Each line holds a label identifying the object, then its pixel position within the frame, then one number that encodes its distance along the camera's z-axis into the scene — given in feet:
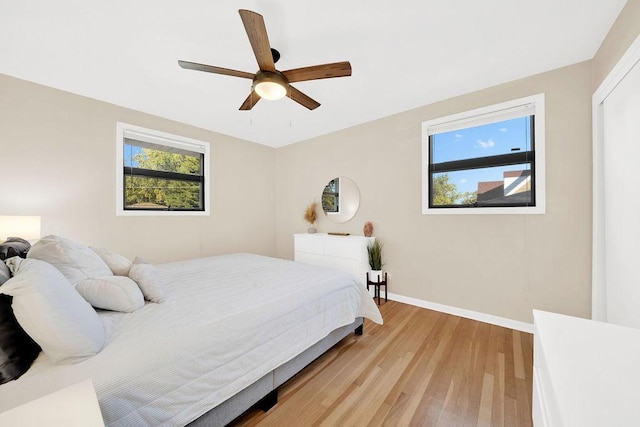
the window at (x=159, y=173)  9.88
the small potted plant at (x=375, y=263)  10.24
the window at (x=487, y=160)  7.71
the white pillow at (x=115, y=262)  5.38
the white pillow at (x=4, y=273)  3.36
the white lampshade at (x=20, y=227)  6.61
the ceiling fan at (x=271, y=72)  5.07
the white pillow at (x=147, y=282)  4.96
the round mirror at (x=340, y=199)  11.92
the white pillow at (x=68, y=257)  4.35
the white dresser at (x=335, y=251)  10.34
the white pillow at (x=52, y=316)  2.85
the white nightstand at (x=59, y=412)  1.78
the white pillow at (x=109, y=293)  4.30
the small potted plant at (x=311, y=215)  13.11
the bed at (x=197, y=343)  2.89
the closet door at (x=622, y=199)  4.69
